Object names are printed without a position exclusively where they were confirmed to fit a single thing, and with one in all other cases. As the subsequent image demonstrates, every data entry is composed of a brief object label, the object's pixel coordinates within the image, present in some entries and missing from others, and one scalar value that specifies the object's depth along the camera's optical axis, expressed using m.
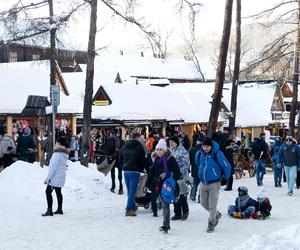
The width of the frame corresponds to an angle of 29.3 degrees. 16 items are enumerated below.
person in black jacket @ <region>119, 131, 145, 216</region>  11.45
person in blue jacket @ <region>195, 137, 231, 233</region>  9.91
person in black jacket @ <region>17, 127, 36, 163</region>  16.69
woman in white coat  11.36
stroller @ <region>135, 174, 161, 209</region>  12.20
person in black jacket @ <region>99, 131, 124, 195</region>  15.23
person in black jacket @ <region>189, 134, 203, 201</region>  14.16
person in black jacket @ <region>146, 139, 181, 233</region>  9.78
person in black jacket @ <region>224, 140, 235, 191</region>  16.84
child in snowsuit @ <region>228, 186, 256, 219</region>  11.61
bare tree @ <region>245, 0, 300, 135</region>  27.84
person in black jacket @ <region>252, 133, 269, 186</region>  18.75
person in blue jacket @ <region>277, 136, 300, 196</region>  16.02
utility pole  15.88
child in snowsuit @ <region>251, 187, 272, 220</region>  11.56
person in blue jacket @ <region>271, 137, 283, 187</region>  18.04
